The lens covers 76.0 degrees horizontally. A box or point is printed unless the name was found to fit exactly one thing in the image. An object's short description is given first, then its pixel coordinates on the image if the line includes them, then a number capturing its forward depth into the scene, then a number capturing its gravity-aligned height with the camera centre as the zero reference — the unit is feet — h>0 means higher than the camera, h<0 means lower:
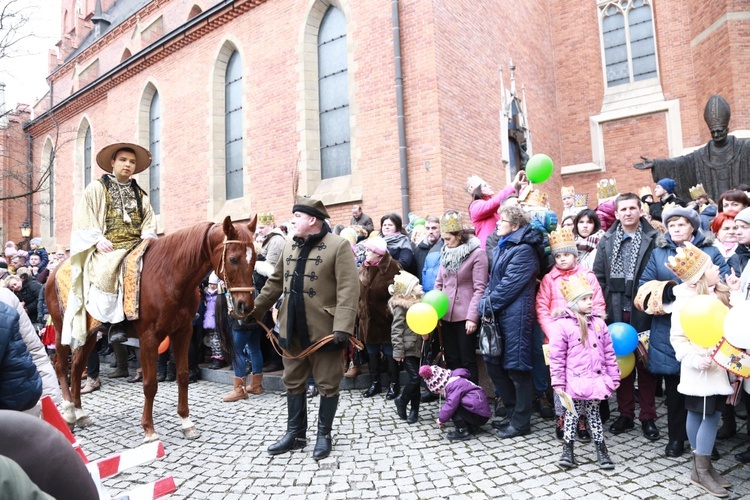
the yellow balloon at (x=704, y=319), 9.68 -1.14
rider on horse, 15.75 +1.83
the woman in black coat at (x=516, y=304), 14.25 -0.99
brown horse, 14.49 +0.15
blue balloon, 12.97 -2.00
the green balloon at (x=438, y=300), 15.48 -0.83
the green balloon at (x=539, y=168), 19.17 +4.09
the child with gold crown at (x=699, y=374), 10.53 -2.48
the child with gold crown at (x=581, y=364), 11.96 -2.45
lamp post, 77.71 +10.17
